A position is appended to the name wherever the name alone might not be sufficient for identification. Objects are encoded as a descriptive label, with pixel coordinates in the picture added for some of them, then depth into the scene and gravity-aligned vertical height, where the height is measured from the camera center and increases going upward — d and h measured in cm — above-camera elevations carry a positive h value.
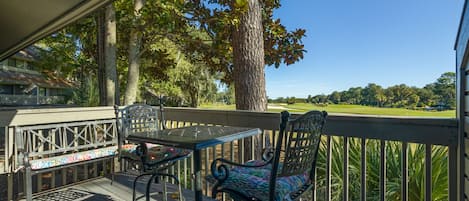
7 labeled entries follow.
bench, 269 -53
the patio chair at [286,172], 159 -44
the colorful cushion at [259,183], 166 -50
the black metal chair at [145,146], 256 -46
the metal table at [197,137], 192 -28
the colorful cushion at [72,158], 273 -60
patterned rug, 299 -102
